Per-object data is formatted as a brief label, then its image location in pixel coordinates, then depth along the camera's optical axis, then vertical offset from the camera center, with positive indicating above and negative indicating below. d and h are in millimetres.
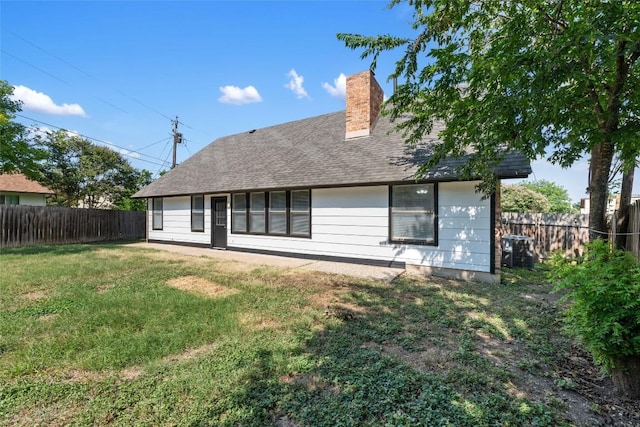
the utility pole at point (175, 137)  20859 +5325
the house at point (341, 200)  6949 +409
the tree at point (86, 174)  20047 +2650
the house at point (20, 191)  20469 +1369
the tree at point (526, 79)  3242 +1825
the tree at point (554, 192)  29200 +2429
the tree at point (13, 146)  11179 +2509
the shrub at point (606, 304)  2365 -742
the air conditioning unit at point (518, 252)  8398 -1081
